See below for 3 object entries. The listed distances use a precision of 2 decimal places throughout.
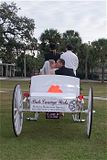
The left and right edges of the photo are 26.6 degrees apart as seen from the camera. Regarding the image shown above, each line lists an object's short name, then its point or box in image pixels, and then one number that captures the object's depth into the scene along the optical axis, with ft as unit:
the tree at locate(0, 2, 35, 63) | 95.96
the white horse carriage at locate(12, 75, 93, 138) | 14.66
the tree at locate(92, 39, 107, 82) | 119.82
